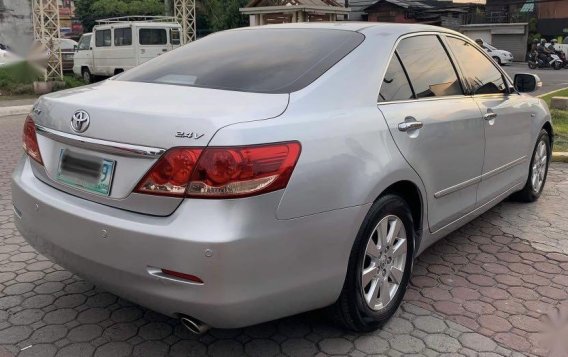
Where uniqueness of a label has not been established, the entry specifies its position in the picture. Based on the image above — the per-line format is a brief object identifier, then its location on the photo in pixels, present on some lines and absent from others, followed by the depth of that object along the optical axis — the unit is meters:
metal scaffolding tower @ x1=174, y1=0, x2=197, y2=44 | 20.19
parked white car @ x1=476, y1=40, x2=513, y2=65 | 31.59
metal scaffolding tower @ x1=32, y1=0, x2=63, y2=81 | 14.55
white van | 18.45
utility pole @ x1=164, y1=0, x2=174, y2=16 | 30.17
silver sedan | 2.22
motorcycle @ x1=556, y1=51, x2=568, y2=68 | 30.37
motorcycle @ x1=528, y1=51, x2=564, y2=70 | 29.56
